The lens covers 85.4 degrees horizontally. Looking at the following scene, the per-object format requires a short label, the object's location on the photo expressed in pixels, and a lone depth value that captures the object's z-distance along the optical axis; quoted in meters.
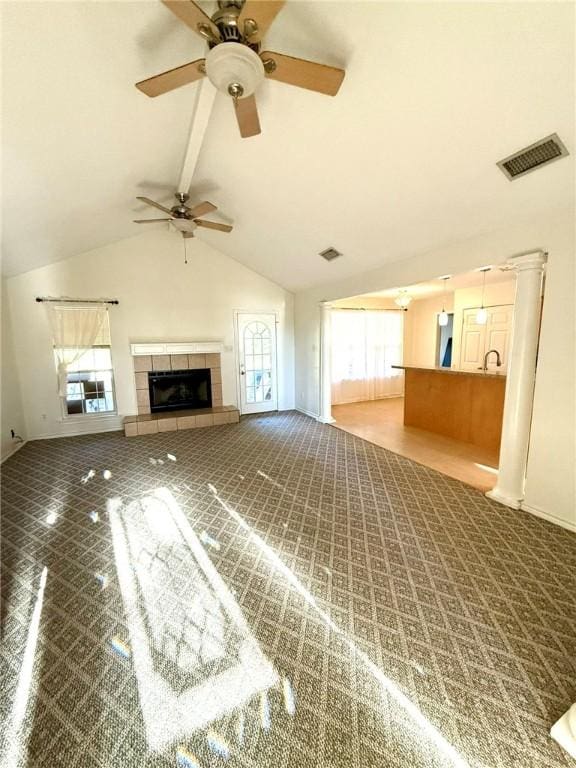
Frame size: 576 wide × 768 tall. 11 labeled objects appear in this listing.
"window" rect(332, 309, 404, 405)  7.05
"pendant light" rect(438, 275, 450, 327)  7.22
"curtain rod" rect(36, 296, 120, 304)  4.70
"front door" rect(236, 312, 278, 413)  6.18
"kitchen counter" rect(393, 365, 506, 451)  4.24
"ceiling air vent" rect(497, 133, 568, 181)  2.04
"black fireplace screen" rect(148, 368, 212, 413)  5.68
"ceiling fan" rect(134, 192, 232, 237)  3.39
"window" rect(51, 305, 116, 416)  4.87
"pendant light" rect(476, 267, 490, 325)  4.92
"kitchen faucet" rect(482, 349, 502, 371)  5.83
